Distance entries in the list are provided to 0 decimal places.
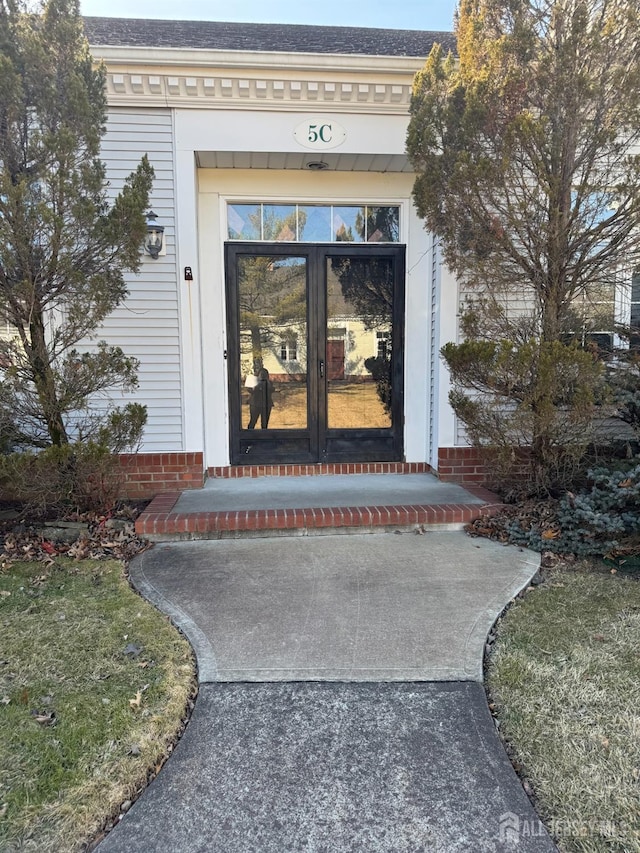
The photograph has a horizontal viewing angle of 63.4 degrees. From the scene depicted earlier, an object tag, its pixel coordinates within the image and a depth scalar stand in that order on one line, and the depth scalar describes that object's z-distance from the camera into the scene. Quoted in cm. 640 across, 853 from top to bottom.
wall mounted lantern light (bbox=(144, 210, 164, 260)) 483
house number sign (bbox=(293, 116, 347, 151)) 493
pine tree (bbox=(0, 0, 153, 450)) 335
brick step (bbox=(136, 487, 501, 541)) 411
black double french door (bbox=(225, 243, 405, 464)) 548
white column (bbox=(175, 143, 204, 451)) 491
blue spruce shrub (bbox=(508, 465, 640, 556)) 350
